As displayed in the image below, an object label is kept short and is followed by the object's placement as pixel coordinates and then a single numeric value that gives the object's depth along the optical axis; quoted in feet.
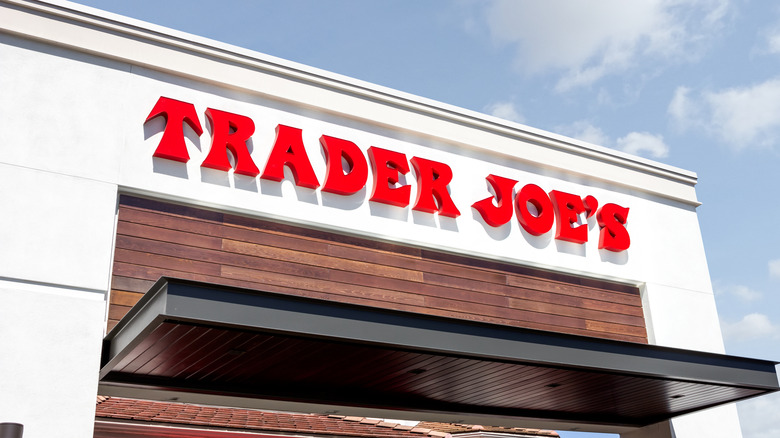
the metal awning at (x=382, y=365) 22.93
